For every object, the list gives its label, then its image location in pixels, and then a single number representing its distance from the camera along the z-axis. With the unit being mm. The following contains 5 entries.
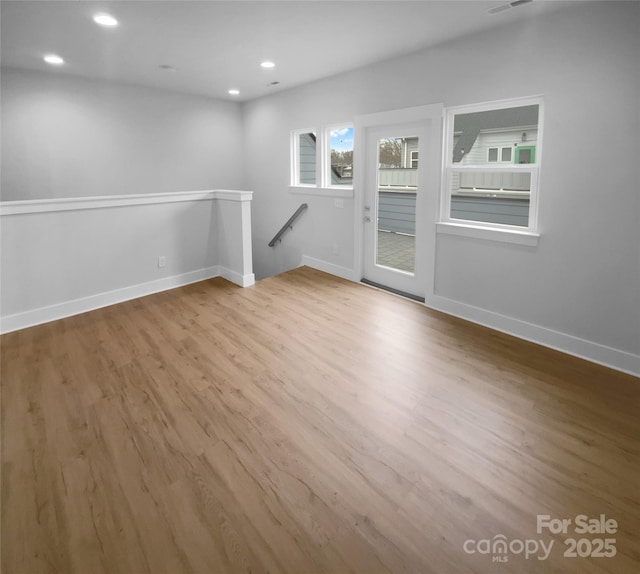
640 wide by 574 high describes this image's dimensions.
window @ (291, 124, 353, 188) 5266
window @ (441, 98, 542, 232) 3336
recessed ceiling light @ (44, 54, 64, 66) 4098
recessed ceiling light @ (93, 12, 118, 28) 3068
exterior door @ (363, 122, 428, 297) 4270
